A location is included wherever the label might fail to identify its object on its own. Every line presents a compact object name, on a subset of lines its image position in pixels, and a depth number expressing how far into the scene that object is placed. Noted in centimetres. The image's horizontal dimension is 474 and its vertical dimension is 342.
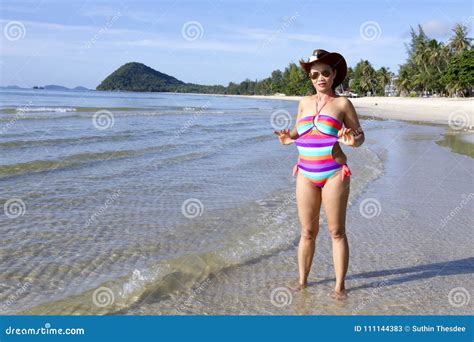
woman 414
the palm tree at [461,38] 8586
